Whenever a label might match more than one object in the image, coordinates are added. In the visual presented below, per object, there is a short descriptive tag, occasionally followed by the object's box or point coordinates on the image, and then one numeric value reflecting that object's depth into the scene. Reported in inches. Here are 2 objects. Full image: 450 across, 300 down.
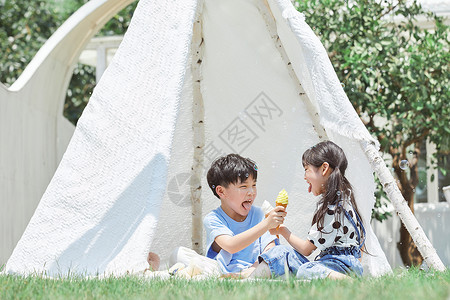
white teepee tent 120.3
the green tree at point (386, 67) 210.7
